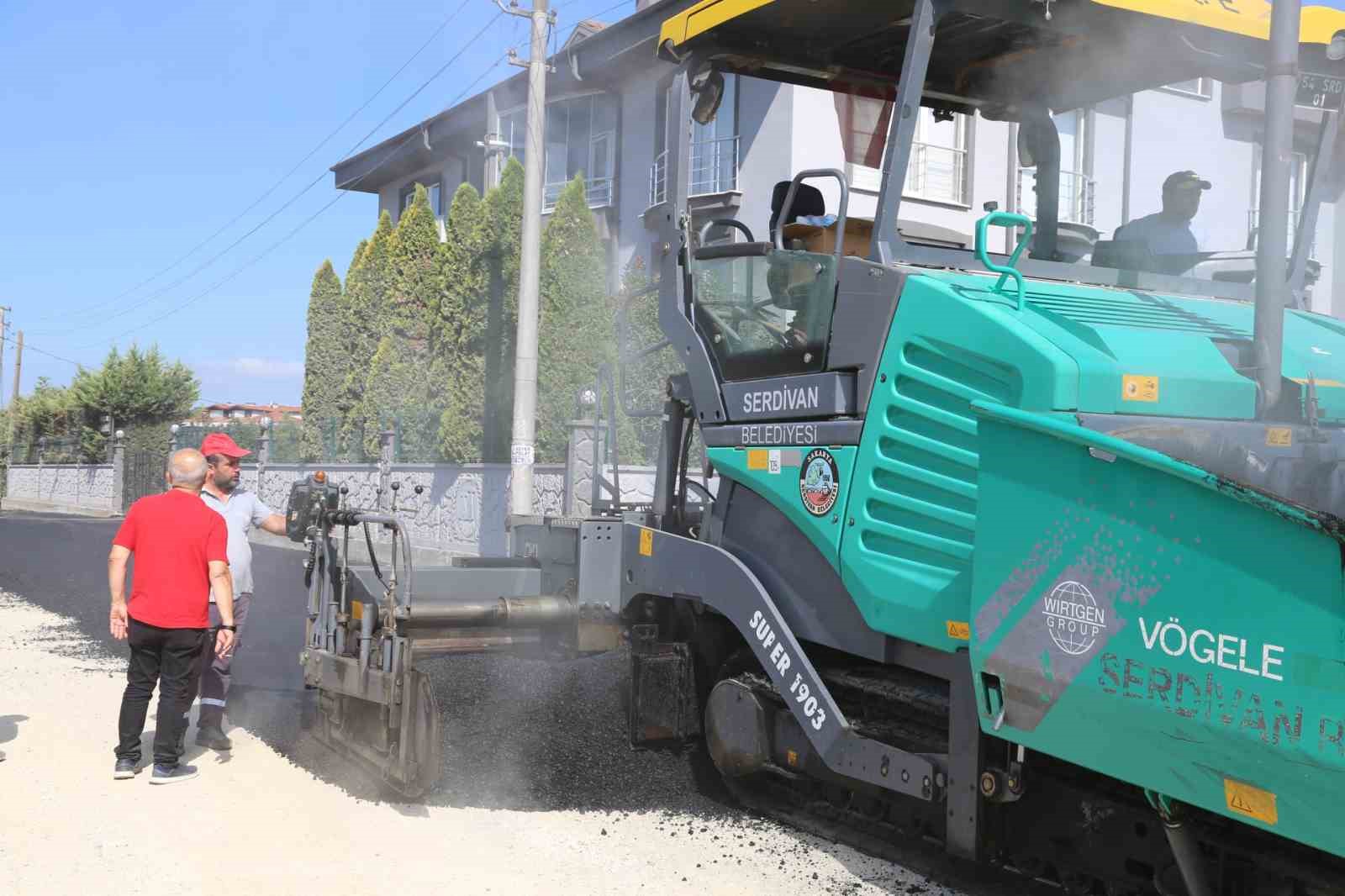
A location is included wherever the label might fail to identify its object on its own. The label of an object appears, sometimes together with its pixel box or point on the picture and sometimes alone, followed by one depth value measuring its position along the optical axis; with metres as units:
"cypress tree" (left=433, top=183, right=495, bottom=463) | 20.36
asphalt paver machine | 3.16
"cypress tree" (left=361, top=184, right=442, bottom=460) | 23.47
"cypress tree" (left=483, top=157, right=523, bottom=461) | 20.45
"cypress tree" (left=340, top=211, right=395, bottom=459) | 25.76
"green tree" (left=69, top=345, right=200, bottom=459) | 40.56
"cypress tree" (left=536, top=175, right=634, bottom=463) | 18.86
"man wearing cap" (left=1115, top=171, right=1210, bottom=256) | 5.01
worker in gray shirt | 7.27
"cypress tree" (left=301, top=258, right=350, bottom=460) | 28.02
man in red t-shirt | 6.12
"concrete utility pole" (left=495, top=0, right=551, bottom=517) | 15.47
